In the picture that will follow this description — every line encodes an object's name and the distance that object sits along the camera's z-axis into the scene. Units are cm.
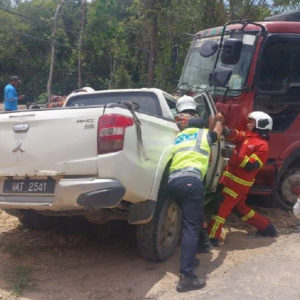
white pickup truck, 297
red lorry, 482
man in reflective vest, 322
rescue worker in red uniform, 410
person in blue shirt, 806
